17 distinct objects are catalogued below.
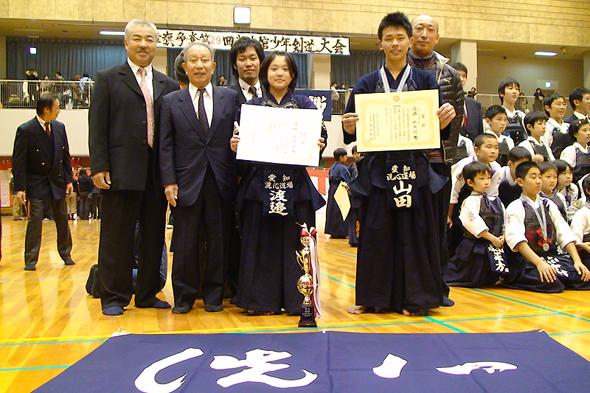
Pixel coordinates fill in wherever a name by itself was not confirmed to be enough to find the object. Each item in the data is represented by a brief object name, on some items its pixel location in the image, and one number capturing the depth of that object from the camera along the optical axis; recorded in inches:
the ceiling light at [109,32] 657.6
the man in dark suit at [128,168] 125.2
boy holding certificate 120.3
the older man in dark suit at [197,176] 126.9
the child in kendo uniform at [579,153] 211.2
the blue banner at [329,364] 70.2
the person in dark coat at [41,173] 212.1
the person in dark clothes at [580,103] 235.5
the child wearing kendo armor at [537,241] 158.6
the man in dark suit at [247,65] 141.3
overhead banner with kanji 549.0
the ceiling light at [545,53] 762.2
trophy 106.6
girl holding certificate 123.0
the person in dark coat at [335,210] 318.7
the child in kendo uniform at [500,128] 198.2
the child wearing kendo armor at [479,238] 165.0
